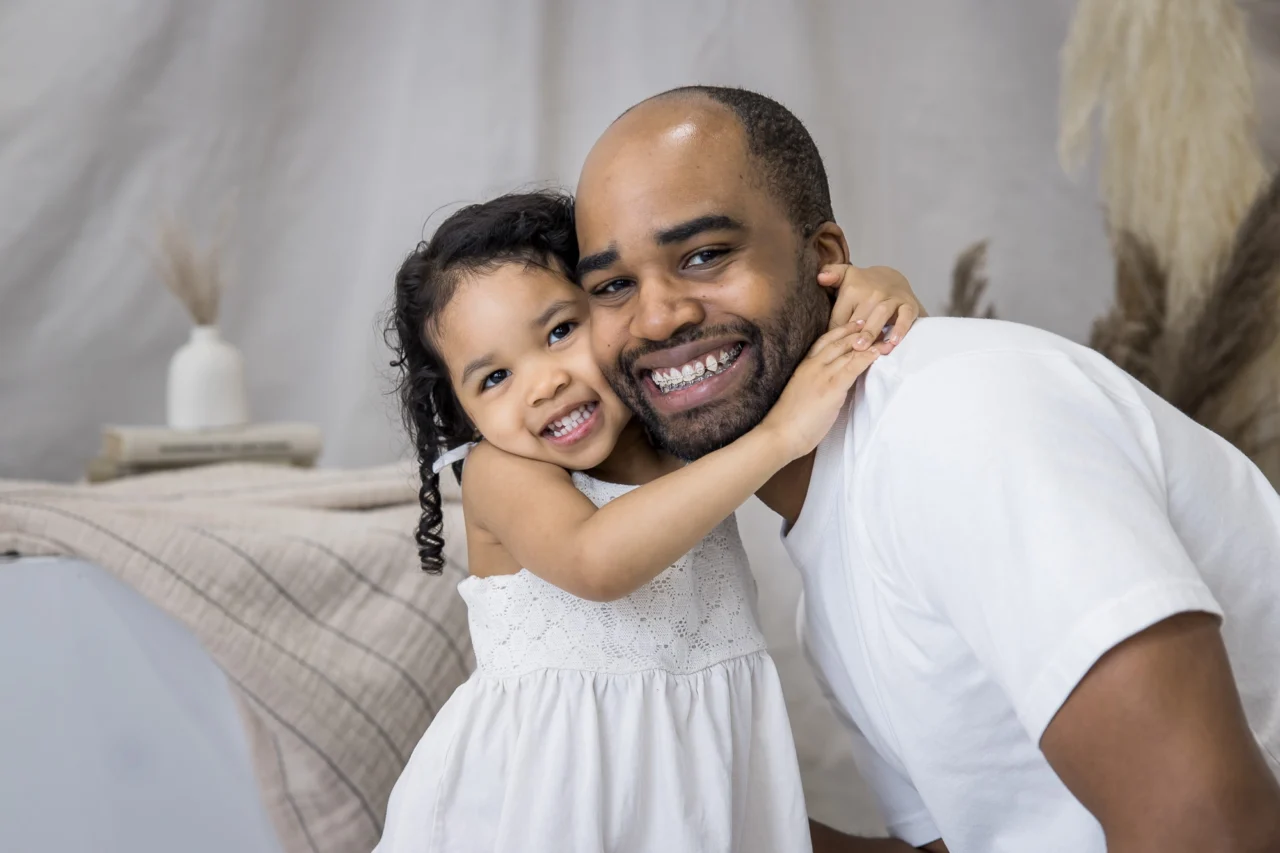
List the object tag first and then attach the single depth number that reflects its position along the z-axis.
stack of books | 2.53
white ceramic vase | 2.69
